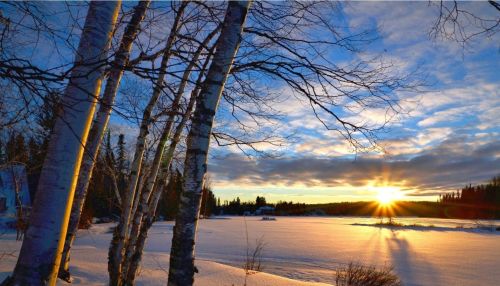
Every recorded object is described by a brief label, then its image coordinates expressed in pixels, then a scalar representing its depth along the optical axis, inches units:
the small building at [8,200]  767.7
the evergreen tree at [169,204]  1611.8
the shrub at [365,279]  306.7
